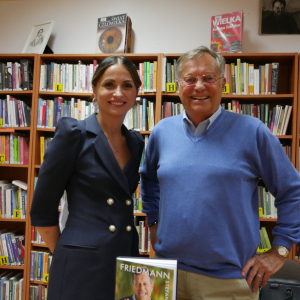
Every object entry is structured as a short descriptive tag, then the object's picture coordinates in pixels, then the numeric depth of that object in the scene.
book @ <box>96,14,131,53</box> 2.88
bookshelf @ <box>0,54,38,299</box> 2.83
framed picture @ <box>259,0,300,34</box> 2.88
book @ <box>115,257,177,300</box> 0.81
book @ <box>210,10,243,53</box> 2.67
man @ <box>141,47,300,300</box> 1.11
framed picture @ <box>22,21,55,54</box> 2.99
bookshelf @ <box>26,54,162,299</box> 2.73
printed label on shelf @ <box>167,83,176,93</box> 2.72
